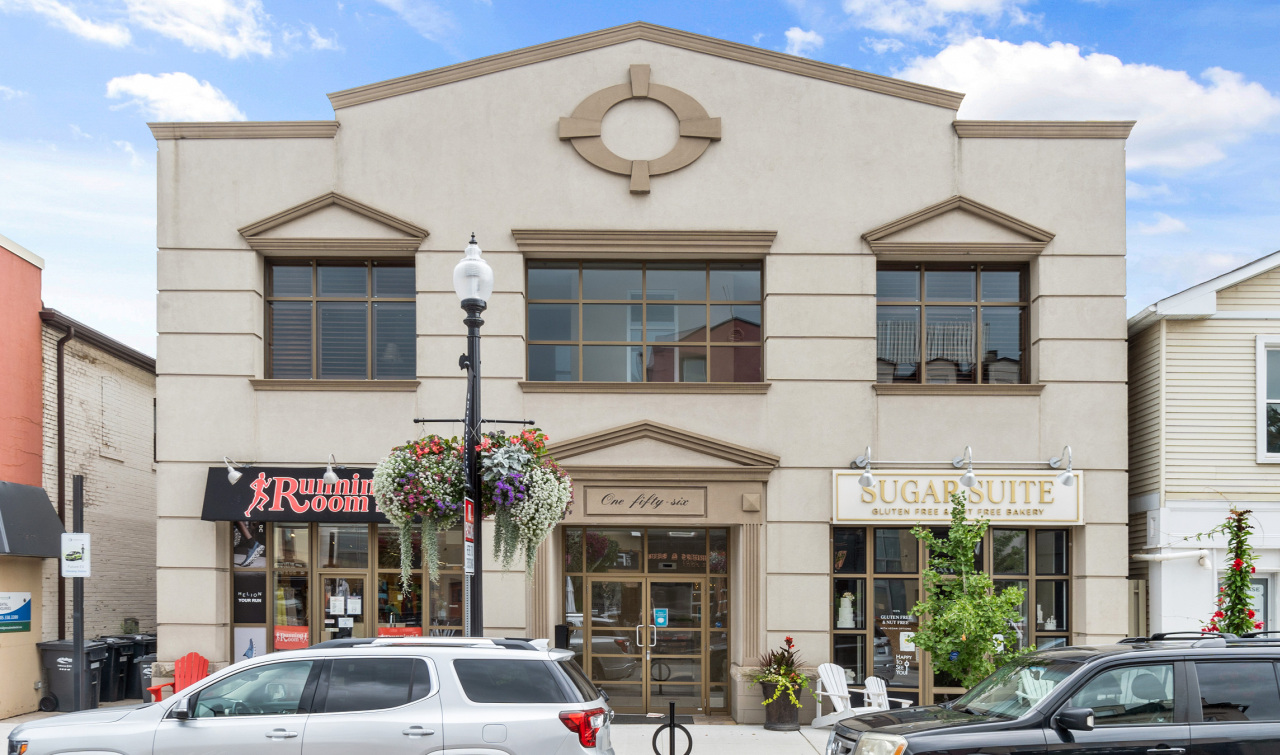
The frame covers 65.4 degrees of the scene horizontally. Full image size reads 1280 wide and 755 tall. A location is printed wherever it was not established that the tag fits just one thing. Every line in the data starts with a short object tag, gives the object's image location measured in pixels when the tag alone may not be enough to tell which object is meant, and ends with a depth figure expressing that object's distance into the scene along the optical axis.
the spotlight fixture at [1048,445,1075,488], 14.05
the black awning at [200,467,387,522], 14.05
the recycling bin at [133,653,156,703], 13.98
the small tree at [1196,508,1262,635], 11.09
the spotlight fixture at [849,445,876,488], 14.05
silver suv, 7.84
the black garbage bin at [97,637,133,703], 15.82
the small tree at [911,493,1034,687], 10.52
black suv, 7.42
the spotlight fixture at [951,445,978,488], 13.95
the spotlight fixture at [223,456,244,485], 13.99
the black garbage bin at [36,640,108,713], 15.24
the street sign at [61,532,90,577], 12.50
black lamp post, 9.15
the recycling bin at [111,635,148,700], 16.28
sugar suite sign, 14.22
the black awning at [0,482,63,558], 14.48
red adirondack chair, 13.73
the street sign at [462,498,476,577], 8.83
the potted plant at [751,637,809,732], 13.65
